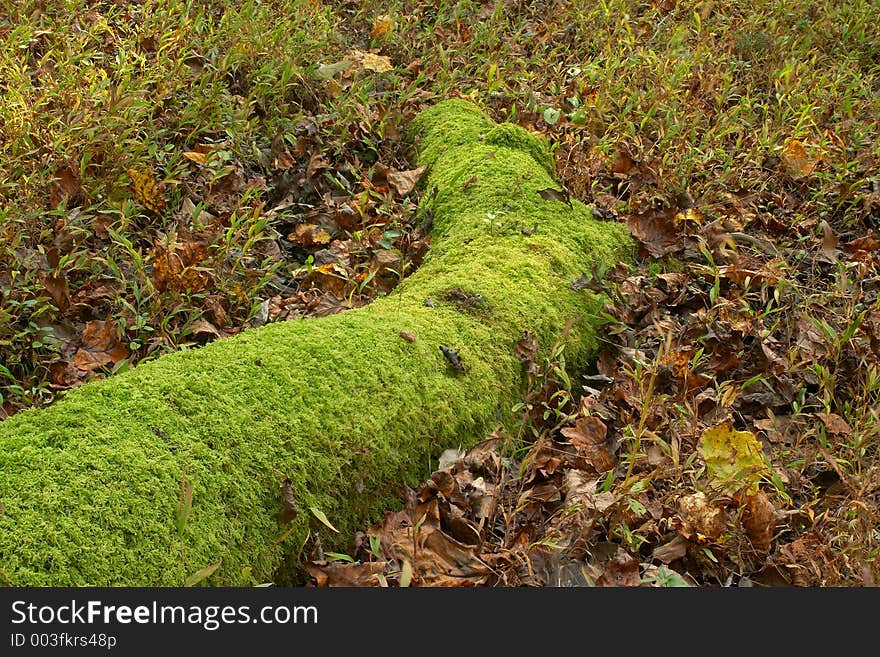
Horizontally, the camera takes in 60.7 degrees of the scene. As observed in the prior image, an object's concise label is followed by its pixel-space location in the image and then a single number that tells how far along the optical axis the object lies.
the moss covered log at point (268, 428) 1.84
